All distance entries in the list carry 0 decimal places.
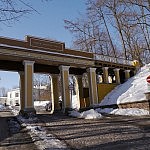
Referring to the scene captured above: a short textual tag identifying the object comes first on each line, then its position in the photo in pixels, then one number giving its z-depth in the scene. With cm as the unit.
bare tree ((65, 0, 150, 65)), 3838
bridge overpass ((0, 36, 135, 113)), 2266
